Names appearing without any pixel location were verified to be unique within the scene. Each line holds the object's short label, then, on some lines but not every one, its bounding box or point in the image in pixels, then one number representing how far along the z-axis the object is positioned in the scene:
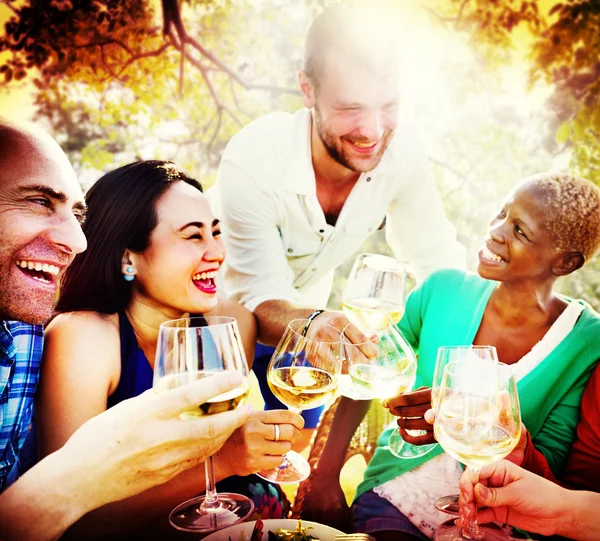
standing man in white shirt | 1.90
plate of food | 1.03
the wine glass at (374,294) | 1.45
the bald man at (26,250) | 1.19
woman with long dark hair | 1.33
